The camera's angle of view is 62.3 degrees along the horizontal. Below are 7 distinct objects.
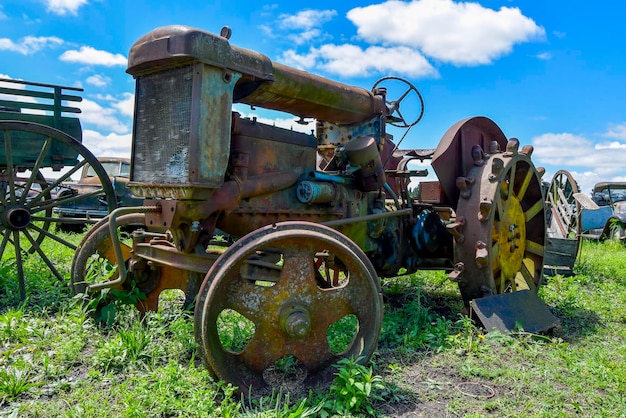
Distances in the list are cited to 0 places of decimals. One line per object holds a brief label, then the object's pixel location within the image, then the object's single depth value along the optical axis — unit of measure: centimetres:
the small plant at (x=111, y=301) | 386
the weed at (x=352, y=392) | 267
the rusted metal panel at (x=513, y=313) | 404
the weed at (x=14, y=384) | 278
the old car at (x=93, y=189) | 1039
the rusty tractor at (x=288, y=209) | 293
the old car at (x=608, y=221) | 1300
